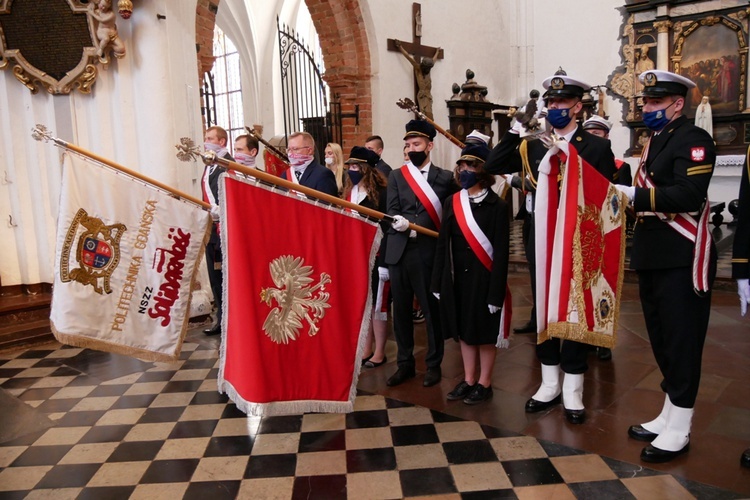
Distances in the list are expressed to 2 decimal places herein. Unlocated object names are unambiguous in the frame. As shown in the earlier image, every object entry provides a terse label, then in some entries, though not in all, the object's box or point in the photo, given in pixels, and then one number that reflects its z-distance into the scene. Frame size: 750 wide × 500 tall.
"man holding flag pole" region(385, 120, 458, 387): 3.91
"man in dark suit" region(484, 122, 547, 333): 3.41
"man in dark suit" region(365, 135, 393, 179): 5.99
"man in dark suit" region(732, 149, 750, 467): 2.81
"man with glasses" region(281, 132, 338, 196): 4.22
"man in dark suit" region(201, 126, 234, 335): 4.96
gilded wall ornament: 5.26
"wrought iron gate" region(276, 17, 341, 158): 8.40
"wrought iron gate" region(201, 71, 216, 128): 7.30
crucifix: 9.13
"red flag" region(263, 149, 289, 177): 7.67
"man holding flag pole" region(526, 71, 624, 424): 2.98
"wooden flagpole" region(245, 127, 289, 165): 5.42
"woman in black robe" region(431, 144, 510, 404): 3.53
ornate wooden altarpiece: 10.50
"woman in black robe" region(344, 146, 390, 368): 4.21
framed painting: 10.51
